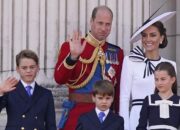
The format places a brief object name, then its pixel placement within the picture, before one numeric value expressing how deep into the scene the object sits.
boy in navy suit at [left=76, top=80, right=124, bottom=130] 8.86
